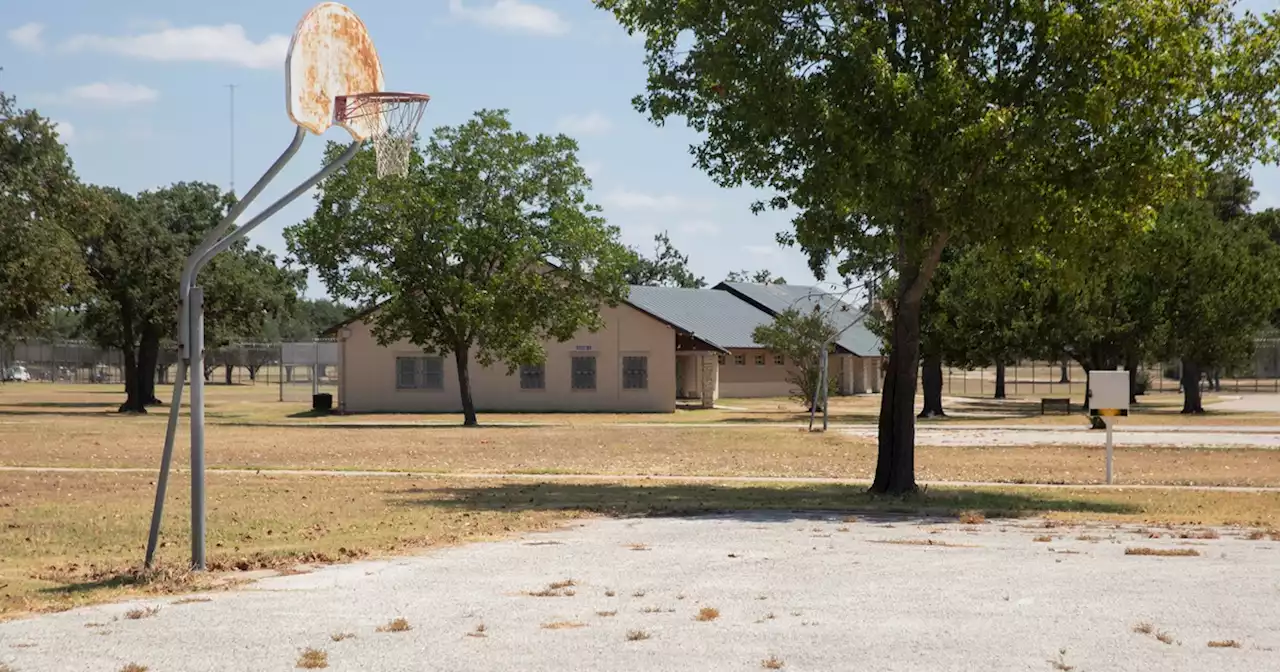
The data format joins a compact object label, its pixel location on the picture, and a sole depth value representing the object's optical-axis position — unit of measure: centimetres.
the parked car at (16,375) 11129
